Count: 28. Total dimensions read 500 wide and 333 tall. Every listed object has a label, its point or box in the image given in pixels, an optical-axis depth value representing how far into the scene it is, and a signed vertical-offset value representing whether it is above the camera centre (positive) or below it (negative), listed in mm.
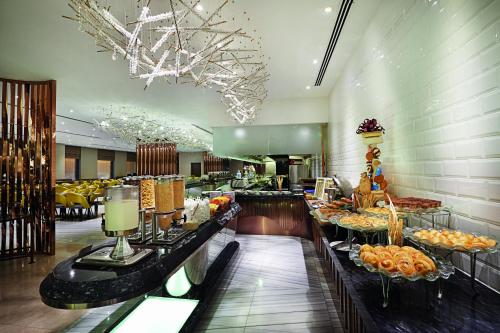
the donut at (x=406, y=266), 944 -367
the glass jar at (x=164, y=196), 1645 -151
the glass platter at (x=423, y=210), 1456 -235
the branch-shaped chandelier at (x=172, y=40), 1997 +1322
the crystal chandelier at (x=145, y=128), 7719 +1795
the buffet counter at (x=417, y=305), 866 -533
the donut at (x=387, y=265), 957 -367
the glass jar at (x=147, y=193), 1600 -127
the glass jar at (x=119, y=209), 1297 -186
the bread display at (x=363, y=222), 1446 -312
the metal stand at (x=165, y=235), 1635 -441
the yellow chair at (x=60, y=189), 8545 -522
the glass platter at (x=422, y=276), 933 -390
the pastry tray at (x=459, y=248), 1003 -325
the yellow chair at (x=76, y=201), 7602 -825
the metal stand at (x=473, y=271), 1054 -429
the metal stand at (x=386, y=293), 977 -477
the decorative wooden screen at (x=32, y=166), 4273 +147
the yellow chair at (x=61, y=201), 7645 -824
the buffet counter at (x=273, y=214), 5070 -867
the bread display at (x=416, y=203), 1514 -206
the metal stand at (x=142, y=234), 1608 -408
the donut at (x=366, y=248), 1146 -357
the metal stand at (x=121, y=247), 1304 -399
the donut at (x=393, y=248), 1095 -350
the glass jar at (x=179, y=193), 1803 -146
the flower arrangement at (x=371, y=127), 2350 +416
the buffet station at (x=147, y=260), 1090 -470
